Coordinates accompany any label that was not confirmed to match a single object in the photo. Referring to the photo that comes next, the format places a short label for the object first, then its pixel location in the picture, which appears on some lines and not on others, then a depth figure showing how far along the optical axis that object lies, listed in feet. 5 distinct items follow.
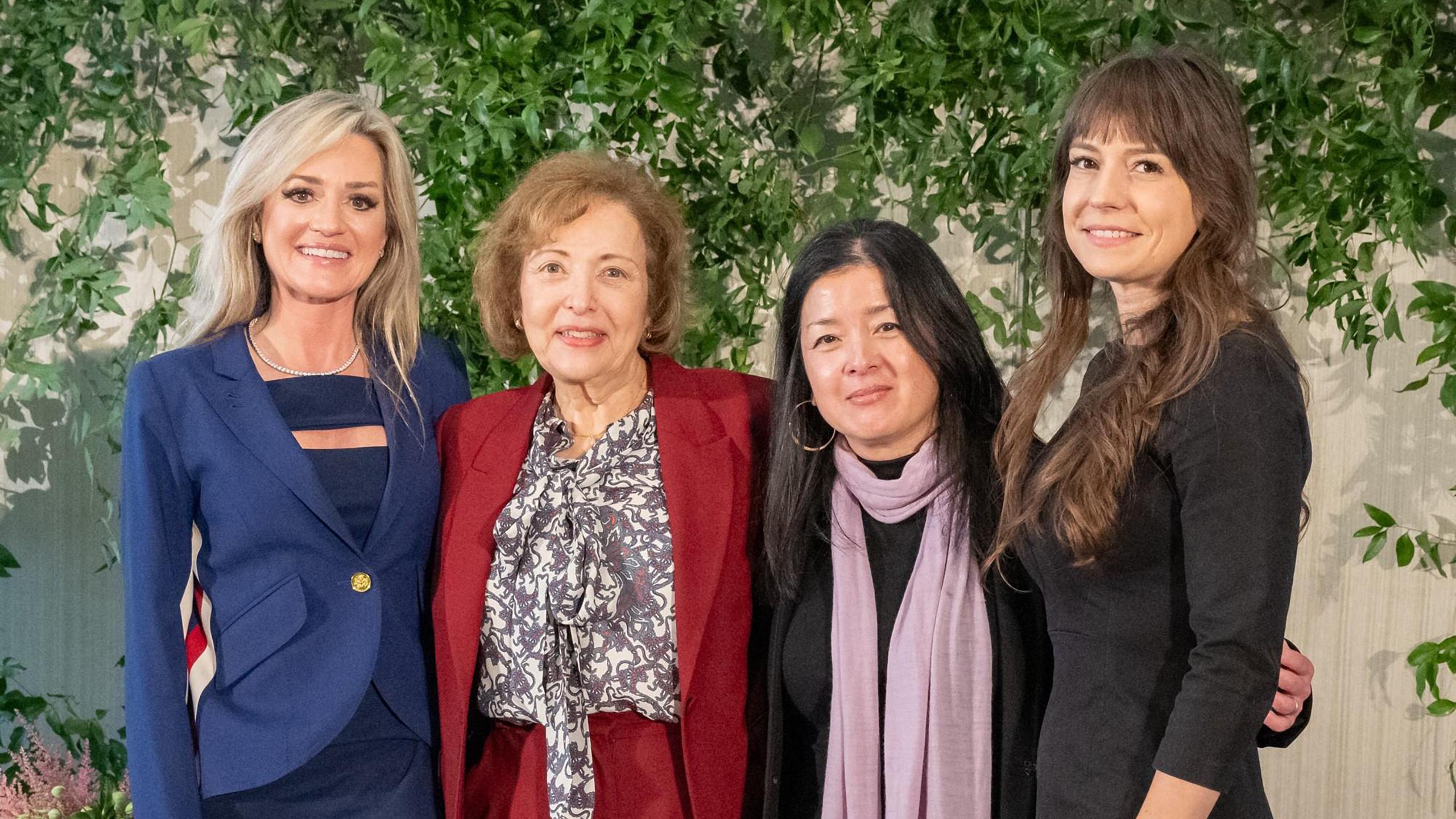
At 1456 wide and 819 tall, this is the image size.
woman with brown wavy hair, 4.46
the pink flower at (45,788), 8.93
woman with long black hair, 5.80
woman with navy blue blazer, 6.20
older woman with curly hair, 6.15
